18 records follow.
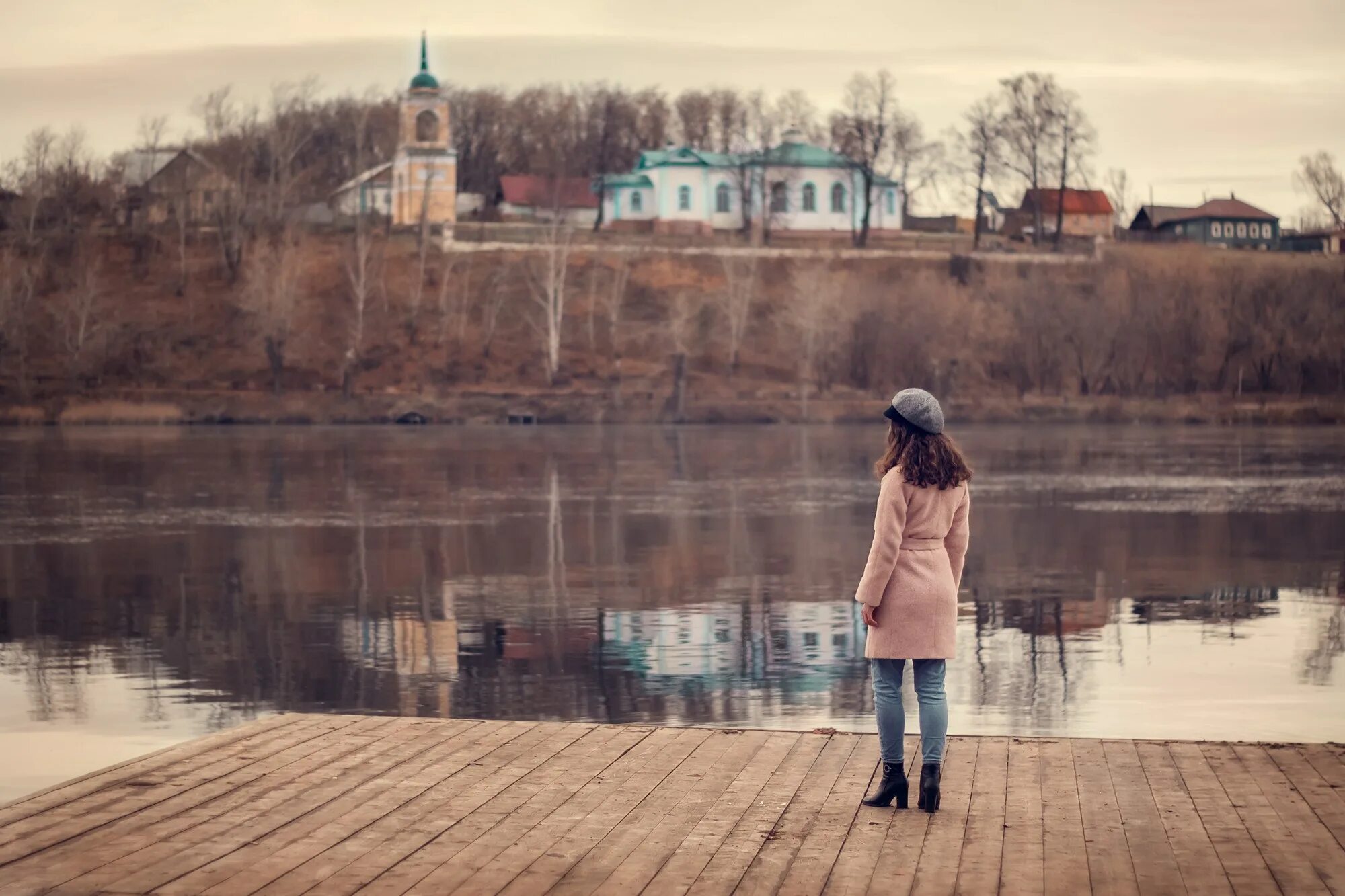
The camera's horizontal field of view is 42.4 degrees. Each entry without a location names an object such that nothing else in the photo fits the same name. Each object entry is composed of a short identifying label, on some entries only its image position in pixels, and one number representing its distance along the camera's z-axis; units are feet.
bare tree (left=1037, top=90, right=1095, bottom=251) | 286.46
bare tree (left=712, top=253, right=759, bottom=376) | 222.89
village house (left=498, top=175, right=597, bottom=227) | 303.48
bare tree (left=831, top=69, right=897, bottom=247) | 300.40
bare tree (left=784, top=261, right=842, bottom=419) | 214.69
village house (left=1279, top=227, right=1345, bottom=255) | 322.14
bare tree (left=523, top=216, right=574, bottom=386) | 217.56
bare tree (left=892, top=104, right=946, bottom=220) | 295.69
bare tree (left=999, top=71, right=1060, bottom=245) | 286.66
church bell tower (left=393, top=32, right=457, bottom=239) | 270.46
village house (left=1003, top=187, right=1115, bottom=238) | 341.00
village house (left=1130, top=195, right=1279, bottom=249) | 376.68
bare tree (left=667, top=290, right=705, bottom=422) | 203.00
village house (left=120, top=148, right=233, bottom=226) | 264.31
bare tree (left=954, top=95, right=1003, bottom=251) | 286.87
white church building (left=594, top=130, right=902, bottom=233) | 296.51
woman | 23.54
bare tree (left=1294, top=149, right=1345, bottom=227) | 310.86
